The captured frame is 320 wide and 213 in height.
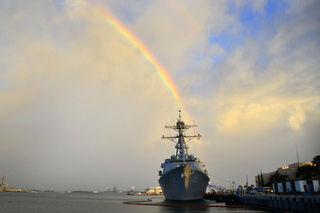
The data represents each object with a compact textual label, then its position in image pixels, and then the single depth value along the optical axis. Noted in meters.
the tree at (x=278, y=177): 73.56
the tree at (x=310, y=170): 50.78
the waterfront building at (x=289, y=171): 77.82
